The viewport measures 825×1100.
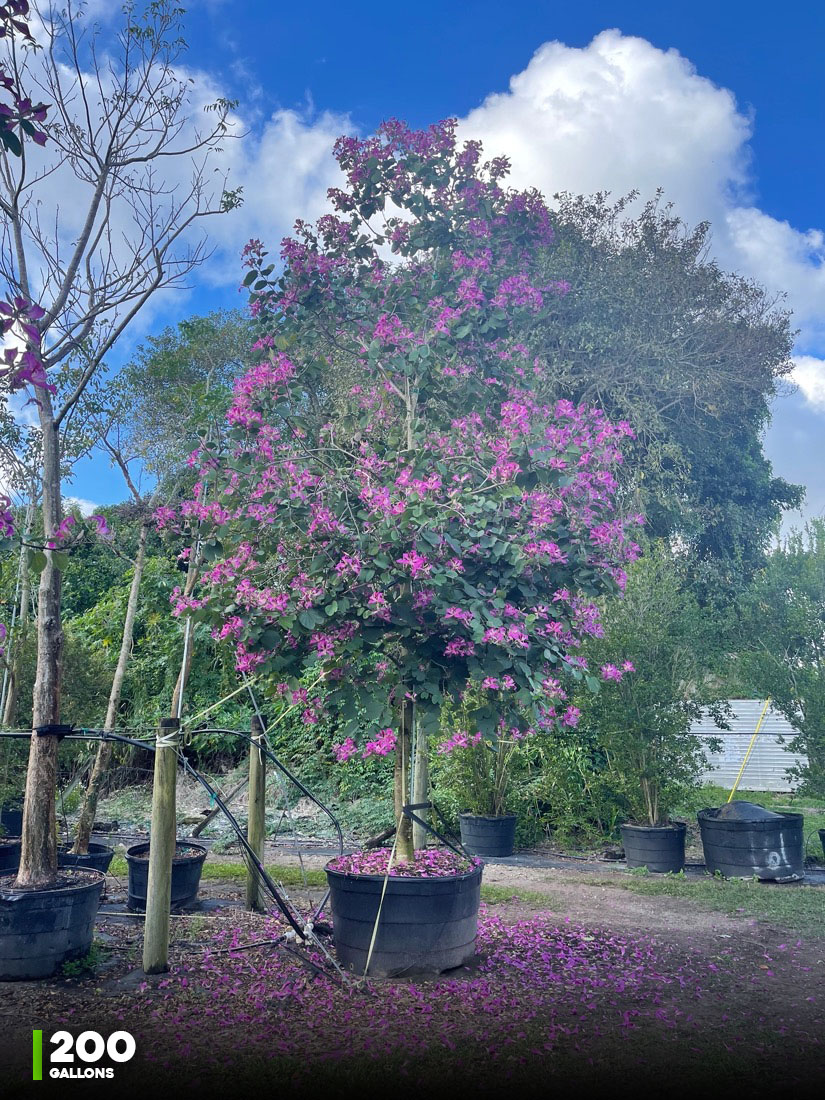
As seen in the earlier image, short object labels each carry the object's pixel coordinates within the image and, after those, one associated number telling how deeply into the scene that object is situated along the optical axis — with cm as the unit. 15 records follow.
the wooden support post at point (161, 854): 411
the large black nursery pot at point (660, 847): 830
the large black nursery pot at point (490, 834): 917
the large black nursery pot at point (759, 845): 773
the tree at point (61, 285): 442
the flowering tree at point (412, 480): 402
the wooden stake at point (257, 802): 530
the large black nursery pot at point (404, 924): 415
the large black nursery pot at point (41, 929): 402
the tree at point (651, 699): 864
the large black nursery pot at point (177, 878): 571
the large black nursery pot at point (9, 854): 621
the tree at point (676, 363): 1557
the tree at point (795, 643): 851
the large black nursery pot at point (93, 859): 527
